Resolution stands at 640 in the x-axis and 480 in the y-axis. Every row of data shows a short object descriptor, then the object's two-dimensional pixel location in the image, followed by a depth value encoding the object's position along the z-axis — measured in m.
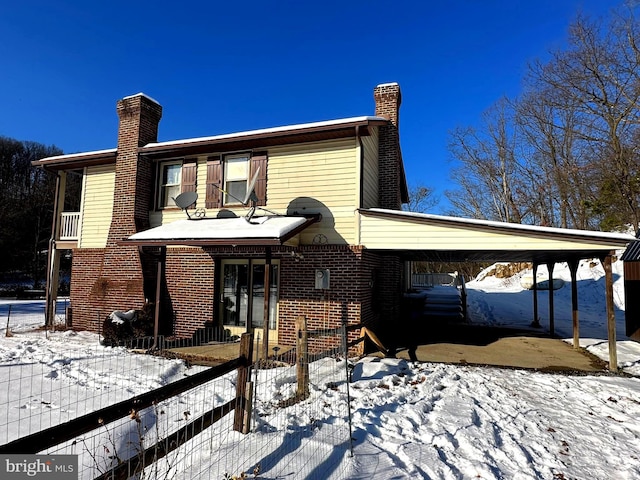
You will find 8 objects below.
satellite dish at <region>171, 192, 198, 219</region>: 10.38
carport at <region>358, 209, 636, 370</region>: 7.82
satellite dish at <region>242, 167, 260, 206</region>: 9.47
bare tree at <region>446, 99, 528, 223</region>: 32.31
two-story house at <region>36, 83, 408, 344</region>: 9.43
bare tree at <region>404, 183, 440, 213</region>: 43.81
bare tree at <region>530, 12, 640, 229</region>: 19.88
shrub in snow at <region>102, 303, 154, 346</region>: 9.77
